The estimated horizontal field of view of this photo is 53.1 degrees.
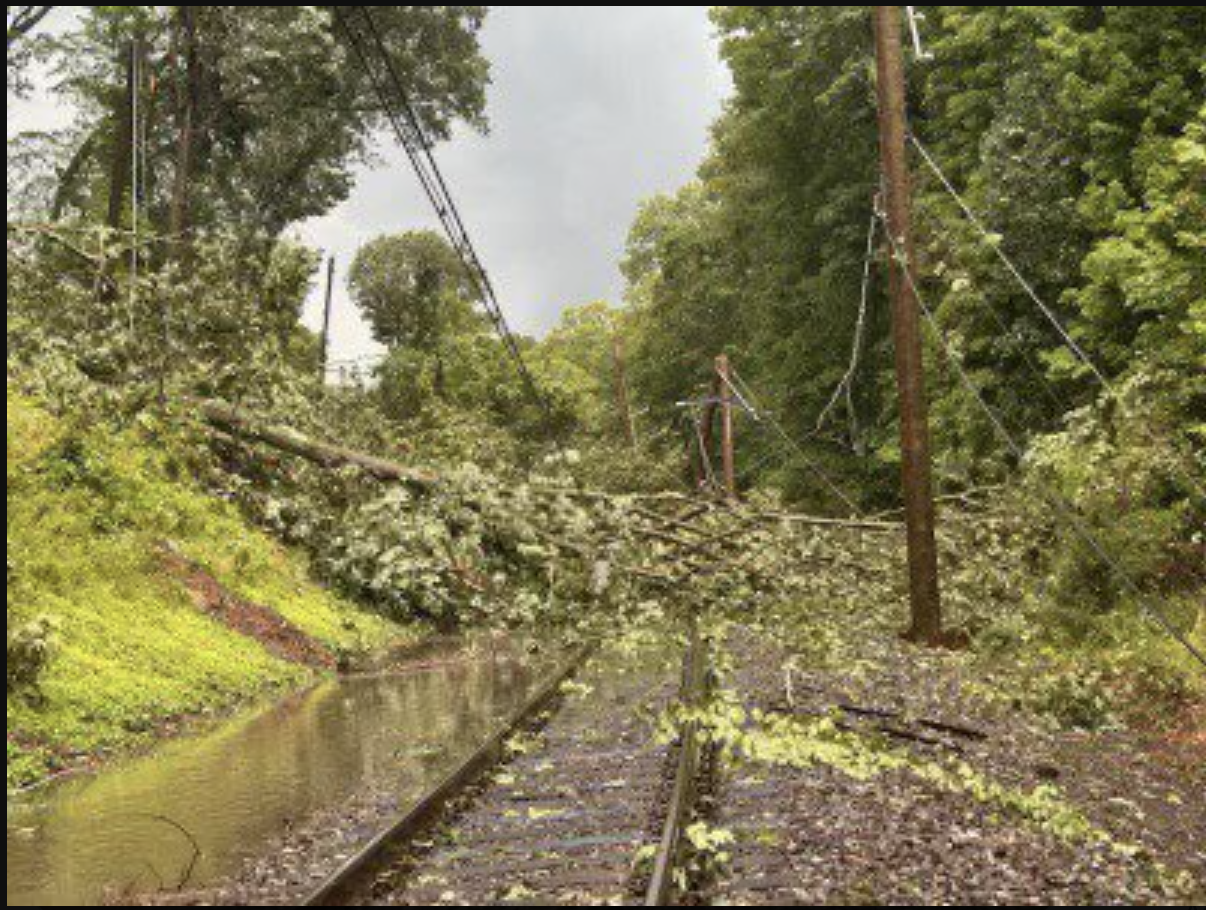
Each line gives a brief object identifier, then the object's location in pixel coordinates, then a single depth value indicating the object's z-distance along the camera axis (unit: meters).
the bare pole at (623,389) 53.25
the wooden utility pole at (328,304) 52.81
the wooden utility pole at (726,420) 30.38
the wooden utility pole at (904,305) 14.20
